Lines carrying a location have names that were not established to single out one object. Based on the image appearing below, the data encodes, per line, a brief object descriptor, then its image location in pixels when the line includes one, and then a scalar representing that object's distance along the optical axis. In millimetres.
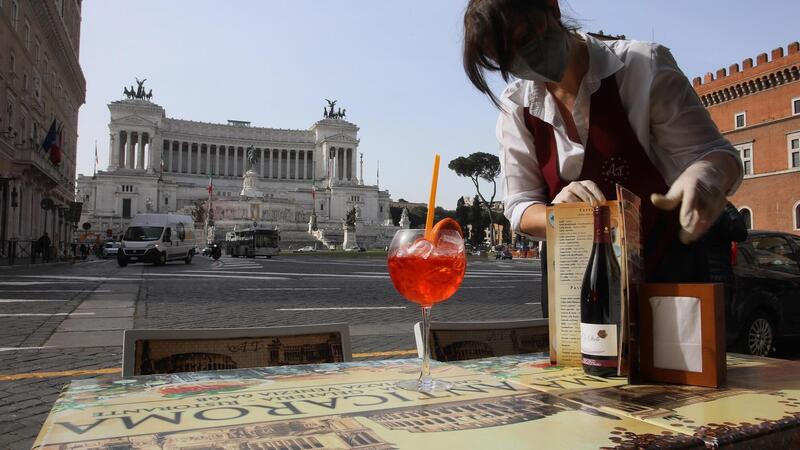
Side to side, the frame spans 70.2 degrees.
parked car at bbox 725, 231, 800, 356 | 4867
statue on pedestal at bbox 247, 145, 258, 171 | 68994
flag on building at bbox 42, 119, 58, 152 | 25281
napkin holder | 1104
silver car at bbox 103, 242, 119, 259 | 35656
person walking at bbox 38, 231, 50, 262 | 22031
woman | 1359
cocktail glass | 1224
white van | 20928
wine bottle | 1186
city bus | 35469
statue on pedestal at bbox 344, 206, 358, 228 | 51512
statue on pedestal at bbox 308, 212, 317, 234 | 56562
